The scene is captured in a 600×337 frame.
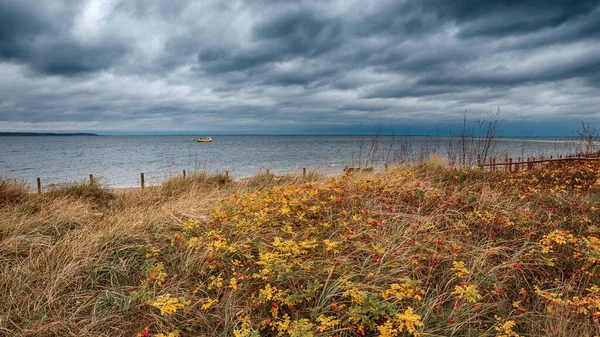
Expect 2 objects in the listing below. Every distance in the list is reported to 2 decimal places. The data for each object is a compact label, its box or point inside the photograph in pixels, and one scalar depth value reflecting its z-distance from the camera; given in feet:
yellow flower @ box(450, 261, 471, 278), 9.41
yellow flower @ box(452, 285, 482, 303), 8.50
